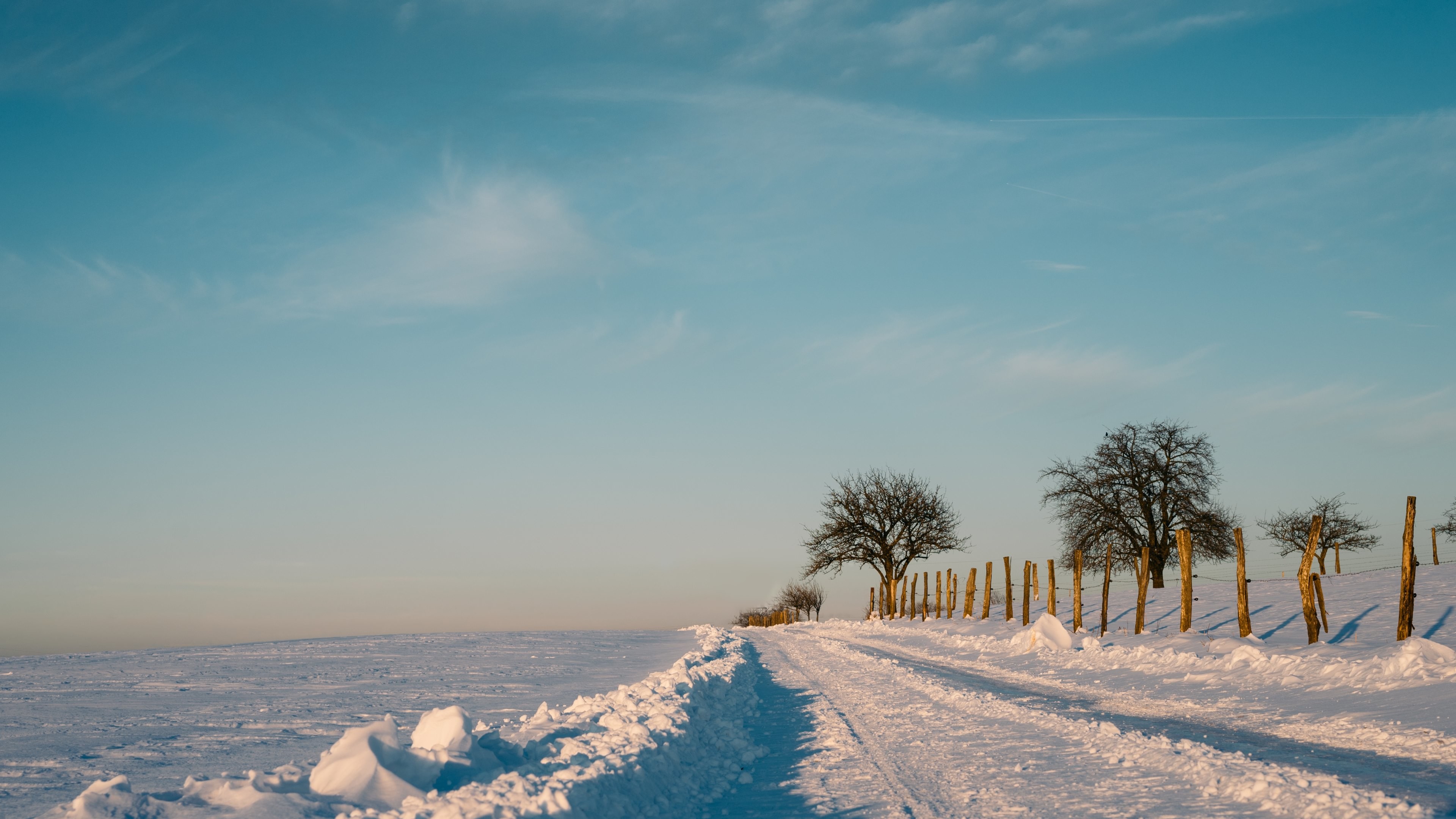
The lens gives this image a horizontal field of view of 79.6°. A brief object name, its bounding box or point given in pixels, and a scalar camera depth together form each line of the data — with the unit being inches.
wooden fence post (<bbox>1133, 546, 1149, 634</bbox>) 936.9
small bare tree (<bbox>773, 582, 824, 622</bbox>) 3905.0
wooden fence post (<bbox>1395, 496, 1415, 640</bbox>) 648.4
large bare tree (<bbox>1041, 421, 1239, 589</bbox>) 1732.3
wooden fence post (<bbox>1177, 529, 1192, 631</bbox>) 846.5
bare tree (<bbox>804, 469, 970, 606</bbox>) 2279.8
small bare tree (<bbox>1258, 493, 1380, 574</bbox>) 2412.6
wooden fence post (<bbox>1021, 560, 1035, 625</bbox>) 1251.2
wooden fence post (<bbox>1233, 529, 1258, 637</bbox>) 761.4
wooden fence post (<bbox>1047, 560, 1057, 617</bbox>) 1207.6
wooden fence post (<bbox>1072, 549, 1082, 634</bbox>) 1082.1
